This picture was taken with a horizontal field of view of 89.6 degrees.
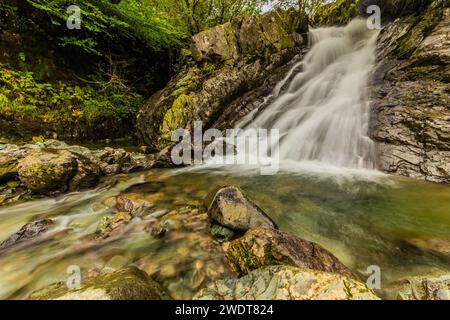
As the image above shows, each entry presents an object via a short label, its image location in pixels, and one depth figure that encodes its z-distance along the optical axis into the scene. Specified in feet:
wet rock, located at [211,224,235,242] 9.95
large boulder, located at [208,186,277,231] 9.95
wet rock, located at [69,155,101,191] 15.75
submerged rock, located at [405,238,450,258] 8.67
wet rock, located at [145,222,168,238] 10.71
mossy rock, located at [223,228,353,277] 7.26
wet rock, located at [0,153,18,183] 14.66
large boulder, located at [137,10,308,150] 26.58
